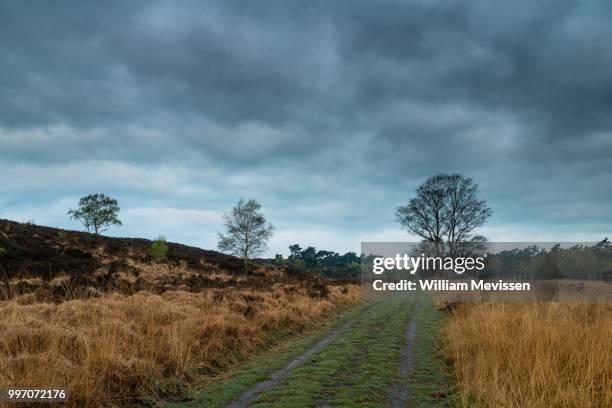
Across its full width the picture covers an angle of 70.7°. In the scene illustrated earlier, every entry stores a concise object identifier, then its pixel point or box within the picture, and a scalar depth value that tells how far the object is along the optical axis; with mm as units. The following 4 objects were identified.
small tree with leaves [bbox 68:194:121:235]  66438
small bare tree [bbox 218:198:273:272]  56531
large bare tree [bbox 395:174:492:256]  51812
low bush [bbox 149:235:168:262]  41438
